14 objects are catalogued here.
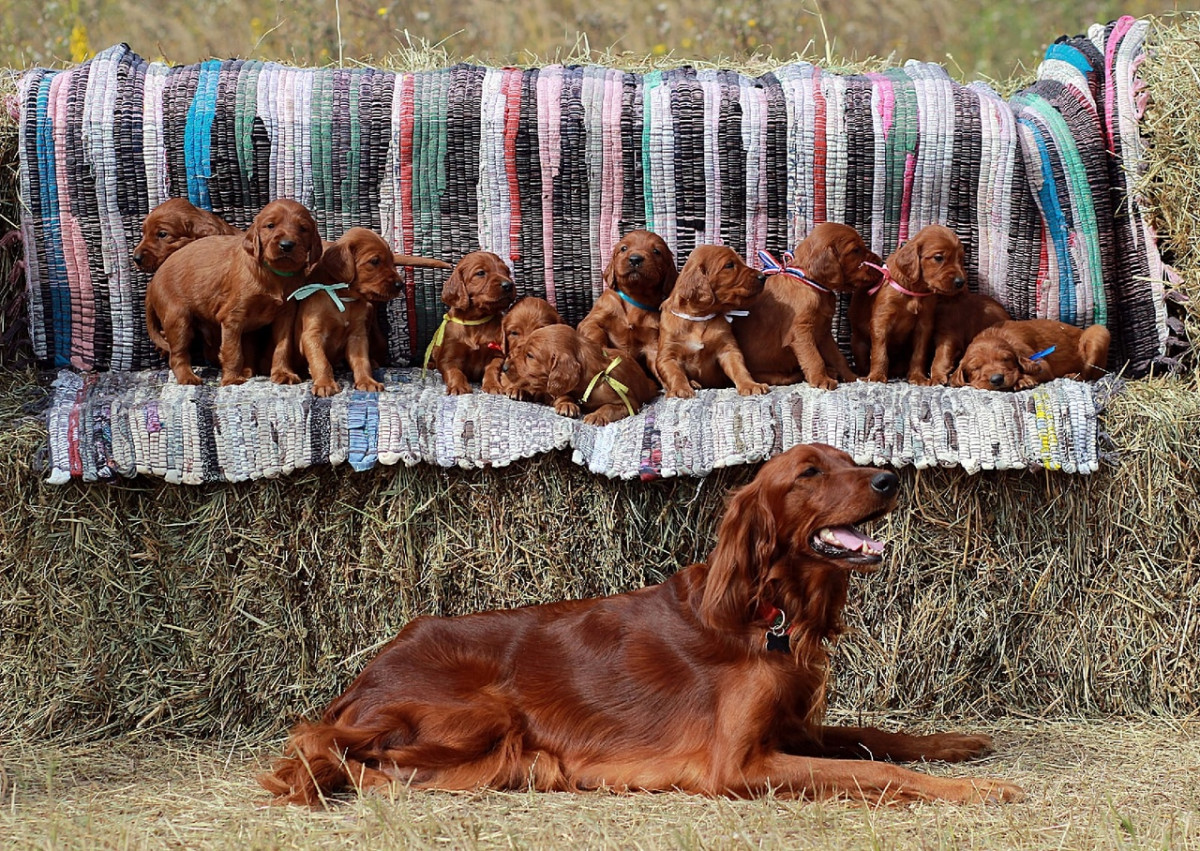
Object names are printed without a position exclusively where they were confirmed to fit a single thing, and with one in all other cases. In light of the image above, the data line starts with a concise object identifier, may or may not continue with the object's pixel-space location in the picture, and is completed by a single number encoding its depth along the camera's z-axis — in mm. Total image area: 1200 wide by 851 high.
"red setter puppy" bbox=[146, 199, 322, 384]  8648
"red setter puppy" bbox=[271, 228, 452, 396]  8930
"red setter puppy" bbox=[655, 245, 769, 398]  8922
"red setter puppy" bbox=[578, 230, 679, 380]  9164
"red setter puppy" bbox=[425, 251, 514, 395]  9203
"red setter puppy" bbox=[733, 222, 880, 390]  9156
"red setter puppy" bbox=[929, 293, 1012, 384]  9281
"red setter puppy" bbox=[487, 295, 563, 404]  9195
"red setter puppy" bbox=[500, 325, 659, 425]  8508
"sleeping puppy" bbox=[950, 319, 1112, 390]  8641
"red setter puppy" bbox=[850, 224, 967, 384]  9086
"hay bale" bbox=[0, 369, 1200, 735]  7816
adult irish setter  6305
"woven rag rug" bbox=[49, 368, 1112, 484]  7758
